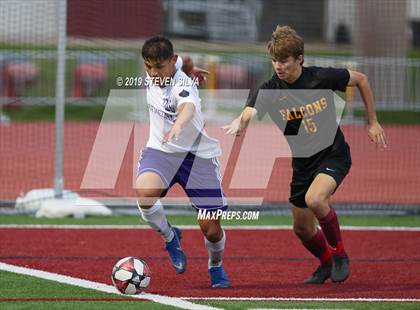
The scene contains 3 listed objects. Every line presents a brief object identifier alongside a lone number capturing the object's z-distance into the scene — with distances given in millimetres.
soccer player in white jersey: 15742
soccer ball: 14883
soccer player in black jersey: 15711
